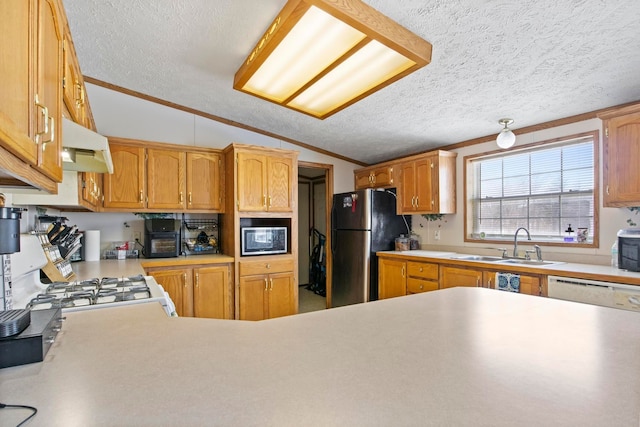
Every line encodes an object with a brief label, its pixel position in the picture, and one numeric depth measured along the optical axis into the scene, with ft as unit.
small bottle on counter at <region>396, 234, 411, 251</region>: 12.89
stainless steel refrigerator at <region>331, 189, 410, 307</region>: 12.69
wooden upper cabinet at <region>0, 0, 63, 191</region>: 2.21
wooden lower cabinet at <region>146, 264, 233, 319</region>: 10.01
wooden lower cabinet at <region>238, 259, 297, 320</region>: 11.03
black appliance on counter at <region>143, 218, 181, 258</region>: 10.53
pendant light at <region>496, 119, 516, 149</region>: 9.33
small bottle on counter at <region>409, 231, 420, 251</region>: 13.14
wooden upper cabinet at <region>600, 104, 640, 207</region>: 6.99
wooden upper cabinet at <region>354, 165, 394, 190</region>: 13.55
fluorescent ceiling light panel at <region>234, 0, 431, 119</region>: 5.53
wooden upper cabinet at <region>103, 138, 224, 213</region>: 10.30
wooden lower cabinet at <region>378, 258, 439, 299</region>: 10.49
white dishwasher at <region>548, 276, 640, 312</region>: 6.31
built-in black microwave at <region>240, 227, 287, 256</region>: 11.23
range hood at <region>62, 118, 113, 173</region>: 4.61
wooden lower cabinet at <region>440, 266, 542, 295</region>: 7.82
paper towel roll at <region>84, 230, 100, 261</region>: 9.94
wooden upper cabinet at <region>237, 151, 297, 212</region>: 11.10
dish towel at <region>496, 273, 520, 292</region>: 8.11
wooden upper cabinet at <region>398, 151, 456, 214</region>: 11.77
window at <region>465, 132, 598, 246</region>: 8.94
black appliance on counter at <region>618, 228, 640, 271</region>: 6.86
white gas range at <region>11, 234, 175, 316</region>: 4.64
